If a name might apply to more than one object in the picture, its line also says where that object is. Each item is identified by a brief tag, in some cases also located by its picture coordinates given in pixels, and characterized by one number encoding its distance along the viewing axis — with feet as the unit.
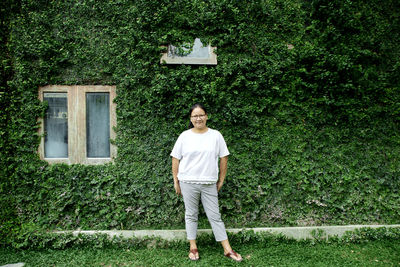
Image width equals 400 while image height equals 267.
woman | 10.12
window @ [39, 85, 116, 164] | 12.96
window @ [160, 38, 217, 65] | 12.75
